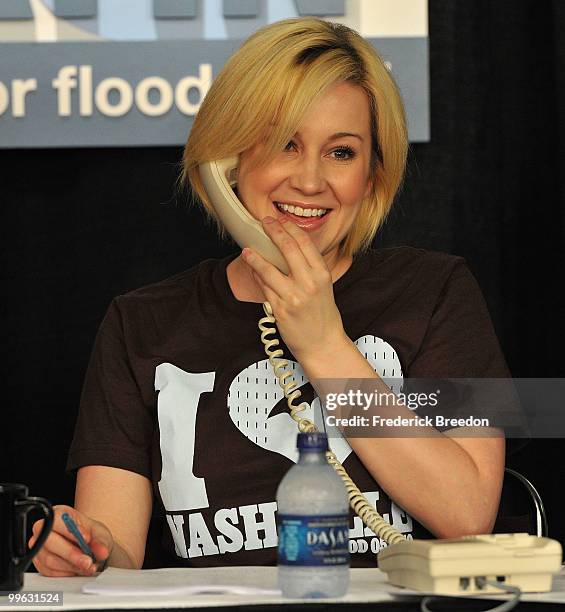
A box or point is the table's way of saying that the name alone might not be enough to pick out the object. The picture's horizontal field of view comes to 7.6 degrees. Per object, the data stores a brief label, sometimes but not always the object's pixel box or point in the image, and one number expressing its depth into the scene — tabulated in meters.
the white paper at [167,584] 4.50
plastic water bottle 4.44
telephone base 4.45
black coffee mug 4.56
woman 4.99
